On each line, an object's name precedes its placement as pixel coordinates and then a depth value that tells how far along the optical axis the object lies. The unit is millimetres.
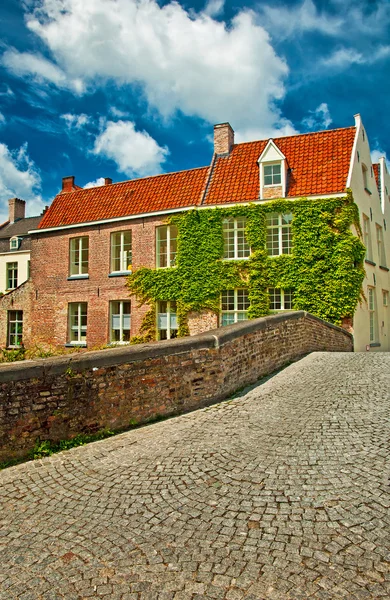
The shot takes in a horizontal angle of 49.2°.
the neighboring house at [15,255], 33353
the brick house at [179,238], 19156
